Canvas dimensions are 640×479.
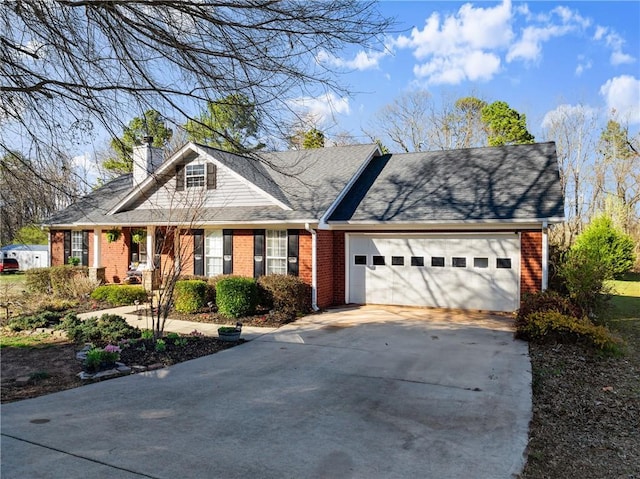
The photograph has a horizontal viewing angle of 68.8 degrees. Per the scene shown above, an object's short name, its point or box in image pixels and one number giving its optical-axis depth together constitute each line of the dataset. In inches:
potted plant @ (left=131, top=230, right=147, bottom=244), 727.7
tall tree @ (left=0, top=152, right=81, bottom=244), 221.0
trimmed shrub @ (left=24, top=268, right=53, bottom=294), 661.3
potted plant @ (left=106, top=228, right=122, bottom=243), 729.0
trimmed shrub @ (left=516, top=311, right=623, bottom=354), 352.2
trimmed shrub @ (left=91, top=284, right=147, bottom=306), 588.4
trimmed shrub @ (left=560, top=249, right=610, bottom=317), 441.4
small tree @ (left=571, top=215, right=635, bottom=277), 904.3
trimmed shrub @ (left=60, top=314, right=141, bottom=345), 380.8
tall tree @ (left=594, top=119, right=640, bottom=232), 1290.6
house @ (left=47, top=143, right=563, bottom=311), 519.8
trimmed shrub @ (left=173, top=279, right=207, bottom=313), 521.3
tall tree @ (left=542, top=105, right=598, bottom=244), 1295.5
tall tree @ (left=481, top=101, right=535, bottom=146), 1122.7
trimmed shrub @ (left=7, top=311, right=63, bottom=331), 437.1
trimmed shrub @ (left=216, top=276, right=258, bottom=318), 492.4
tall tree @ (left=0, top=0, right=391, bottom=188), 195.6
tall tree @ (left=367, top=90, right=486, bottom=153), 1289.4
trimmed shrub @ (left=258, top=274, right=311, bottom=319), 503.5
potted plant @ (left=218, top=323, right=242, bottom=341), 389.7
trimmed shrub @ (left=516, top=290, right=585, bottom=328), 402.0
